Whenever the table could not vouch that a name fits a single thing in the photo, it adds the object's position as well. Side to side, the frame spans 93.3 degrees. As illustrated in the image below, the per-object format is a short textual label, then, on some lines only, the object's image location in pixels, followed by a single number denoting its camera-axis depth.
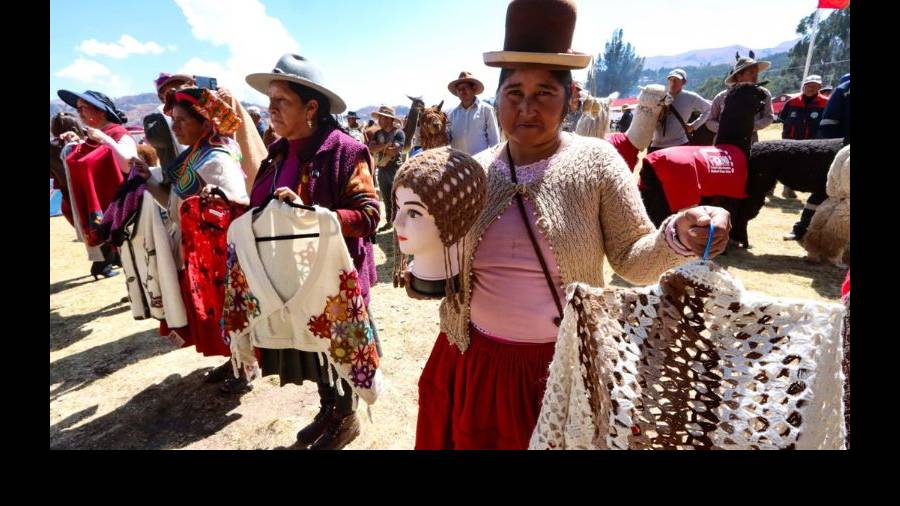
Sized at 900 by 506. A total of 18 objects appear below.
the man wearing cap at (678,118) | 5.53
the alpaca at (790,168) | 5.44
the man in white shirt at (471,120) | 5.69
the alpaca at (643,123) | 3.70
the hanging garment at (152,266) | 2.78
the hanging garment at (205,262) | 2.46
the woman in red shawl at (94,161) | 4.01
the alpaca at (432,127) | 4.95
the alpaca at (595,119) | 4.60
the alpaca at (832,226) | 4.61
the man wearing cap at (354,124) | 11.70
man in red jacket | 7.96
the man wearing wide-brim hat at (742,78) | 5.39
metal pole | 15.38
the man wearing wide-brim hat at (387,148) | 7.79
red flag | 10.20
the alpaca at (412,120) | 7.11
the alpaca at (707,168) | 4.25
